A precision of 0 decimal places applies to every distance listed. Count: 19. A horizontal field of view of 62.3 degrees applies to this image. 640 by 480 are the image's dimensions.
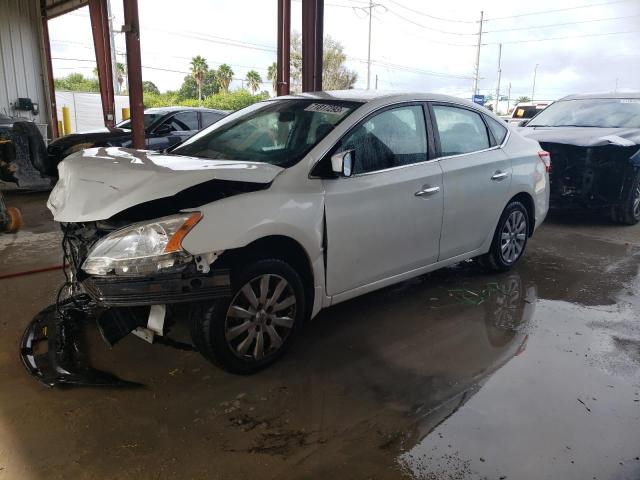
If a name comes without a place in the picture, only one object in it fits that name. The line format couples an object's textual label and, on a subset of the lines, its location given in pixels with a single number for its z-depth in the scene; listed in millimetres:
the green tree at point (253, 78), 53156
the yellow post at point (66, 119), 18078
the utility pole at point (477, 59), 51156
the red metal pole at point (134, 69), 6414
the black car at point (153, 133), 8920
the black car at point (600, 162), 6852
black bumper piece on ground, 2955
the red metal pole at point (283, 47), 8227
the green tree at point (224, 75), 51656
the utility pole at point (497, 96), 59597
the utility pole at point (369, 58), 42469
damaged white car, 2713
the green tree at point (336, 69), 40719
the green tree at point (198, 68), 51500
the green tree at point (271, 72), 50109
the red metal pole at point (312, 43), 7352
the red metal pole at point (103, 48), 12719
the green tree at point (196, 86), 53562
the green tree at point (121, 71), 48781
